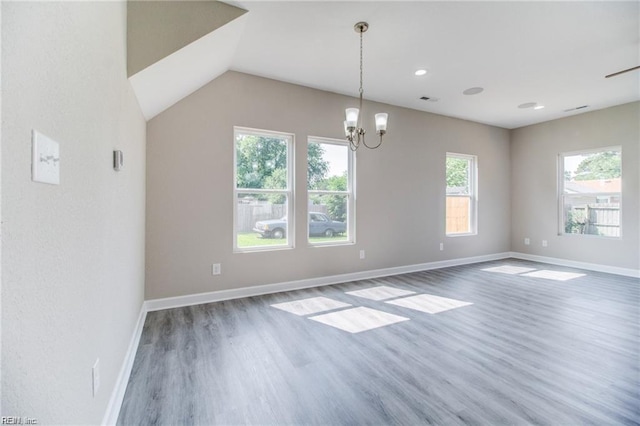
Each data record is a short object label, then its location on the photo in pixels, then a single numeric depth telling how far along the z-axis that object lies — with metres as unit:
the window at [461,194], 5.61
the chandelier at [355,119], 2.65
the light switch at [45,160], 0.76
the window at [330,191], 4.18
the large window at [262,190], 3.71
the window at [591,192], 4.96
